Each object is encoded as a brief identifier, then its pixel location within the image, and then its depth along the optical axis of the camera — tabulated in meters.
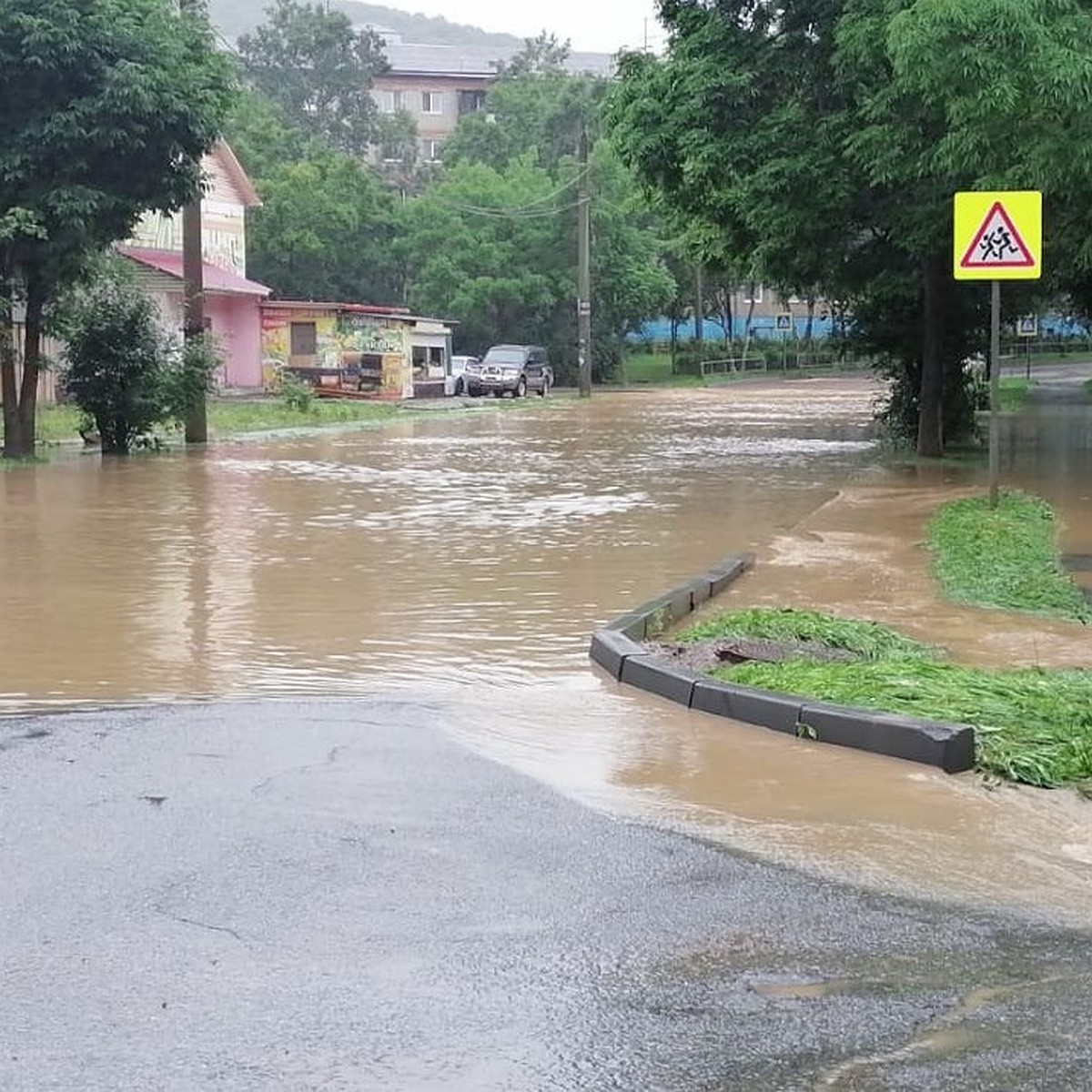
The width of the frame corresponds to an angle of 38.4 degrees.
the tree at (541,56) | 114.50
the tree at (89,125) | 22.59
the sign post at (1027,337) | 64.47
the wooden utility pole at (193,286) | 27.77
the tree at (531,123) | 84.06
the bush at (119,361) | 25.88
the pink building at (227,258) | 48.97
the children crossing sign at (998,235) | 14.44
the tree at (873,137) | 15.48
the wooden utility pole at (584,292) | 56.38
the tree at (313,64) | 105.00
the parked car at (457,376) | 57.84
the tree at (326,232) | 64.06
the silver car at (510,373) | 56.56
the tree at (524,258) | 66.62
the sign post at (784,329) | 83.69
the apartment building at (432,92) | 120.50
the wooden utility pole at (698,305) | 77.31
